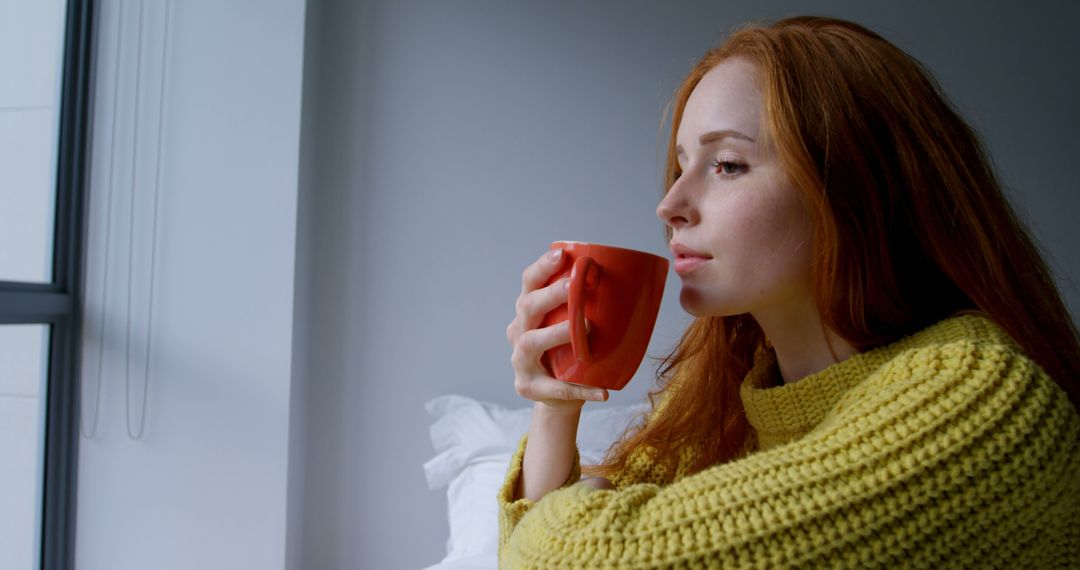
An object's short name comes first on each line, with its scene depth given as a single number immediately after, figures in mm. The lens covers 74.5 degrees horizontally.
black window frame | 1620
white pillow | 1436
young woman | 427
